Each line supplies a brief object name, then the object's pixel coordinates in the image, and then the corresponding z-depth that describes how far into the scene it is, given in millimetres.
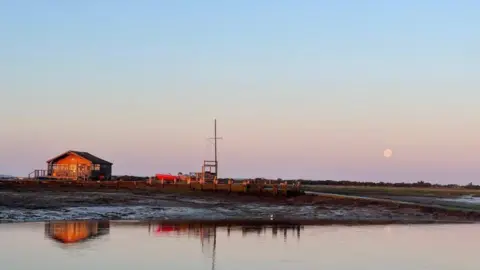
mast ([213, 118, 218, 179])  95844
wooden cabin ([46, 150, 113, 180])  90750
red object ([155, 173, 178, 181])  88425
